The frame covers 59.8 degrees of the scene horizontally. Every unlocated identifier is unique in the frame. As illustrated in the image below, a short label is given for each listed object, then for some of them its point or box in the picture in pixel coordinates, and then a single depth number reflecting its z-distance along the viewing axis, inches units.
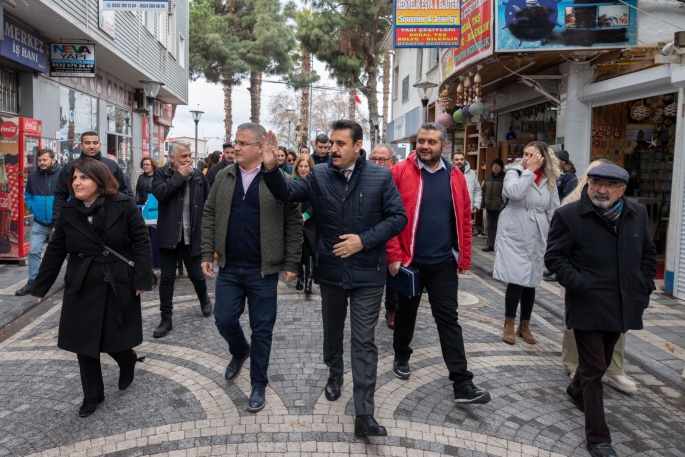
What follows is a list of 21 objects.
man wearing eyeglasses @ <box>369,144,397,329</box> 278.1
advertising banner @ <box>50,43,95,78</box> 475.5
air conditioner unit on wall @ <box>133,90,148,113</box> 790.0
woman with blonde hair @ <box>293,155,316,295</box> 275.3
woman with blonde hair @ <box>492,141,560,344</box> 211.8
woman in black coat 154.7
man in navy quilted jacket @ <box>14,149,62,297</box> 292.7
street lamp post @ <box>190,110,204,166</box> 1098.2
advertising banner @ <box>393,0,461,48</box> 448.8
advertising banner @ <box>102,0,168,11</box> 382.9
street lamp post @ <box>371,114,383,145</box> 1334.9
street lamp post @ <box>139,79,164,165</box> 595.5
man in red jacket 166.6
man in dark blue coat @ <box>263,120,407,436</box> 145.5
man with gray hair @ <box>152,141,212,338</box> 226.4
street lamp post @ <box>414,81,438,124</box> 656.4
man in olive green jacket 157.0
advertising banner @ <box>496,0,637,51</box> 362.0
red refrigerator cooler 355.6
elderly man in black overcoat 141.6
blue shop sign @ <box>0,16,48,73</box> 391.2
